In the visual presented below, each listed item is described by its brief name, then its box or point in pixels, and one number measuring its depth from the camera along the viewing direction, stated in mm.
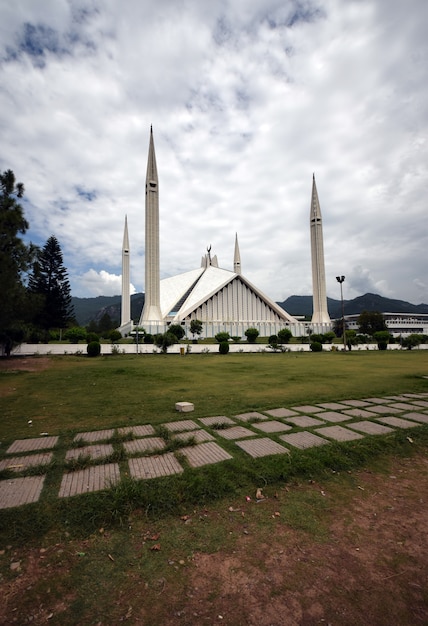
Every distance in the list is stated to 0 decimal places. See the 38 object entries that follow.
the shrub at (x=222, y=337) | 20734
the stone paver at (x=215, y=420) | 3614
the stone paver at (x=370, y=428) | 3396
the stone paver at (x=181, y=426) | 3442
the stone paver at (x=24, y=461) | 2479
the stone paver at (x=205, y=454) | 2570
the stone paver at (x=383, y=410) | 4213
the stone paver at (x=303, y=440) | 2973
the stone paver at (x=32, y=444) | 2871
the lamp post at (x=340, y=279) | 19453
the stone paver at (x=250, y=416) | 3748
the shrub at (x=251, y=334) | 25777
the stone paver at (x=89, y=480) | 2131
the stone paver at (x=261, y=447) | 2771
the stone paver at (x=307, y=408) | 4227
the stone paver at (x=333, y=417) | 3818
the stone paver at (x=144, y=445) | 2822
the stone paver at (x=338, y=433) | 3208
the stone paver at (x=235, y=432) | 3184
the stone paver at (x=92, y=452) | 2679
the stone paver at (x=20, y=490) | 1996
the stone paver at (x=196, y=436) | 3096
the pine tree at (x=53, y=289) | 25375
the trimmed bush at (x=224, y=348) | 17416
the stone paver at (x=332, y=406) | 4407
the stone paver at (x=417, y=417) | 3882
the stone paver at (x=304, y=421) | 3612
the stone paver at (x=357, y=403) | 4625
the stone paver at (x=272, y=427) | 3395
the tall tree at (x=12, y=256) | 10109
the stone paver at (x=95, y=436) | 3129
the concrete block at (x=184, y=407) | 4191
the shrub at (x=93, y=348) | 15523
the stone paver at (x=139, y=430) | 3279
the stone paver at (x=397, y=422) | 3650
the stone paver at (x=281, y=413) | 4007
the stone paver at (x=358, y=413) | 4075
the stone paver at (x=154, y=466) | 2352
